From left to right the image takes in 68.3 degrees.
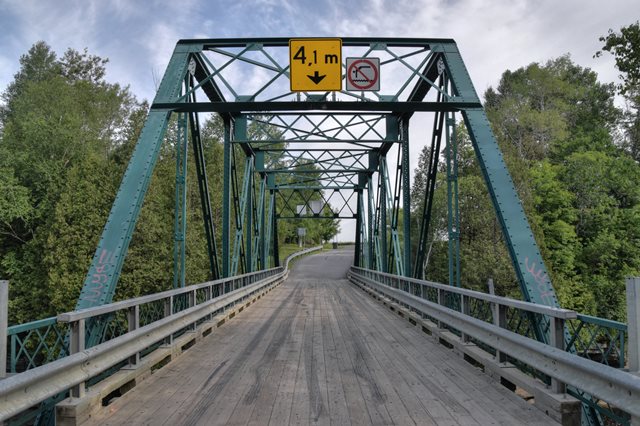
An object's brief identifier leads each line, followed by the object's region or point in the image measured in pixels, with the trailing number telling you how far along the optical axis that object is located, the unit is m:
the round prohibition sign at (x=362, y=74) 9.81
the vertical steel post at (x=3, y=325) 3.09
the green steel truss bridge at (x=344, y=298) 3.64
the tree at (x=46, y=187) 28.86
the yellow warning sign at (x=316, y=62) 9.17
